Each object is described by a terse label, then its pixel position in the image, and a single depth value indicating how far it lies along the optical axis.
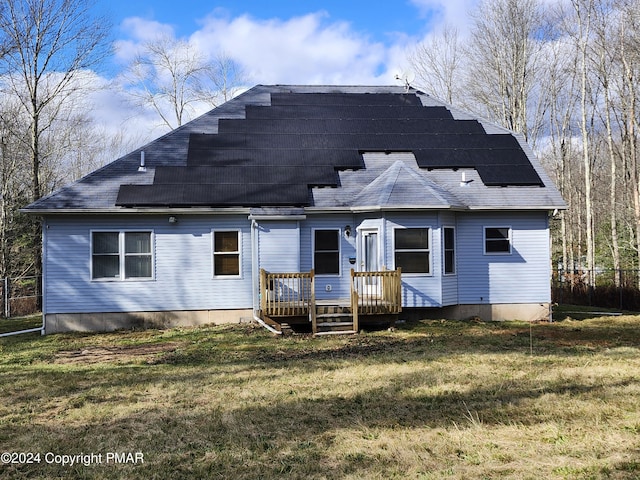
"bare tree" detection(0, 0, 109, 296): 20.84
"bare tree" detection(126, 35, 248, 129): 32.19
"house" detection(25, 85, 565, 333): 13.64
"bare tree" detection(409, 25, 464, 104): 31.44
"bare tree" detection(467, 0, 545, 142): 27.77
